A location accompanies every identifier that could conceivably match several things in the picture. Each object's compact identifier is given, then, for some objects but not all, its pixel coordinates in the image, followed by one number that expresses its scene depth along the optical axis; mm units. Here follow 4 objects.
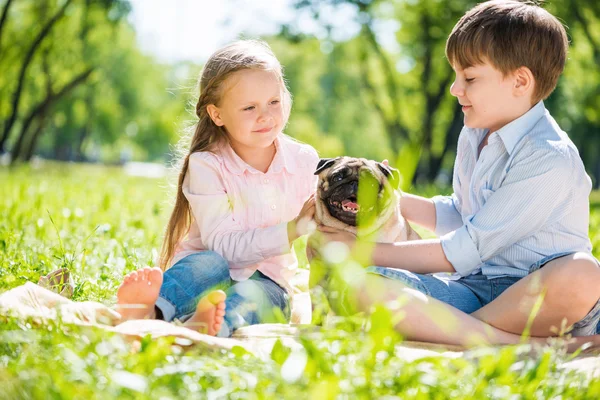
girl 3404
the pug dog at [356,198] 3551
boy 2939
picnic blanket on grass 2408
